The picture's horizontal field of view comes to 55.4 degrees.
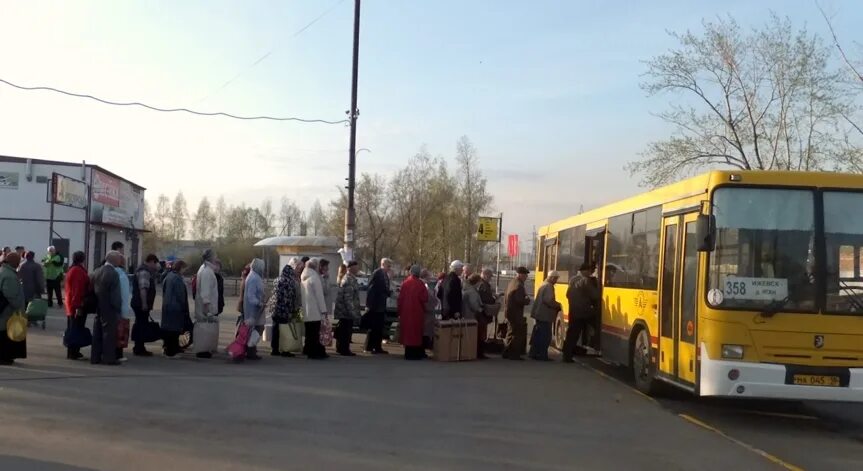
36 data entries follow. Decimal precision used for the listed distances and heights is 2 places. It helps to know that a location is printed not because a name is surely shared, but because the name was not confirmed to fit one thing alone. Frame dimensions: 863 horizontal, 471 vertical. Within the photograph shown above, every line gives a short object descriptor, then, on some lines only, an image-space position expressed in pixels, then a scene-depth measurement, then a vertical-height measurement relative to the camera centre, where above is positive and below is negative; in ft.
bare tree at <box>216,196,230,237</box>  343.96 +16.93
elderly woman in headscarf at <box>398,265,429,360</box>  50.72 -2.83
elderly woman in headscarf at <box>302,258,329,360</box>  49.01 -2.79
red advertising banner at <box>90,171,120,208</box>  139.03 +11.40
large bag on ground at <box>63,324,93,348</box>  43.83 -4.52
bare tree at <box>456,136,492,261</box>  160.86 +13.43
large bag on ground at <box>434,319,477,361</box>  51.11 -4.54
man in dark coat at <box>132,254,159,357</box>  47.03 -2.47
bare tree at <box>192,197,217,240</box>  348.38 +14.82
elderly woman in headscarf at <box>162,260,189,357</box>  46.57 -2.61
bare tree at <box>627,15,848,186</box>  89.86 +17.33
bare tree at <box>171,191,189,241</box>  339.30 +15.87
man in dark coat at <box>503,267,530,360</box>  53.16 -3.18
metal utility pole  68.80 +8.66
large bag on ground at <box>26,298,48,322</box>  53.06 -3.71
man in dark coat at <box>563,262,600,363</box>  51.19 -1.70
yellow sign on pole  95.39 +4.59
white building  133.18 +6.96
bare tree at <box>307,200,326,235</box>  266.06 +14.97
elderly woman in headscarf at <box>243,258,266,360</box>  47.37 -2.38
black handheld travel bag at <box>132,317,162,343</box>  47.67 -4.43
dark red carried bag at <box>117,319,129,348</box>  43.36 -4.15
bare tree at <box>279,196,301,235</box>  341.82 +18.30
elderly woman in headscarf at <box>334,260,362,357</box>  50.88 -2.74
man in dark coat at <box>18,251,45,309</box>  56.90 -1.77
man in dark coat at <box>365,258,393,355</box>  52.65 -2.33
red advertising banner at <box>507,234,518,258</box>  117.29 +3.59
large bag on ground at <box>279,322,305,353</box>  49.80 -4.65
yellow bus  31.50 -0.31
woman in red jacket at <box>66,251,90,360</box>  43.09 -1.88
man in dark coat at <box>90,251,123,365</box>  42.73 -2.83
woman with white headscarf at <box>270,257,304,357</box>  49.01 -2.10
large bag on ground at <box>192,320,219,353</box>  47.32 -4.49
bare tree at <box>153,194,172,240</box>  330.13 +15.96
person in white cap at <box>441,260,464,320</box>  52.65 -2.00
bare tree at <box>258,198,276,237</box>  333.62 +15.99
